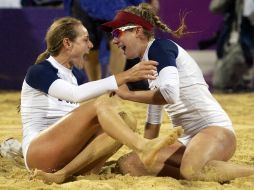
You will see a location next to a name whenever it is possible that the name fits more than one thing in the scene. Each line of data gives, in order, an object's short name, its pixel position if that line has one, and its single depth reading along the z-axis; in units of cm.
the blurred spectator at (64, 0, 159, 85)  1797
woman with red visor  973
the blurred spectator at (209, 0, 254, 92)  2219
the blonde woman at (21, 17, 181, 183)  935
